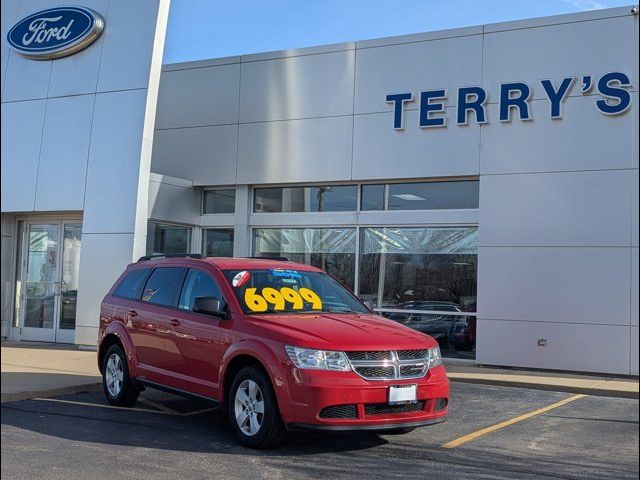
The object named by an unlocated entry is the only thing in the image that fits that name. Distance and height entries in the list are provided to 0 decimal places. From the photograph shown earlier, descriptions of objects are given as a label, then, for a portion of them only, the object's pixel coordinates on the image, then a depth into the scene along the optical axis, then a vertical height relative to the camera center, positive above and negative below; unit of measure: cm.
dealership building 1215 +222
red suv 615 -64
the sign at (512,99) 1193 +350
